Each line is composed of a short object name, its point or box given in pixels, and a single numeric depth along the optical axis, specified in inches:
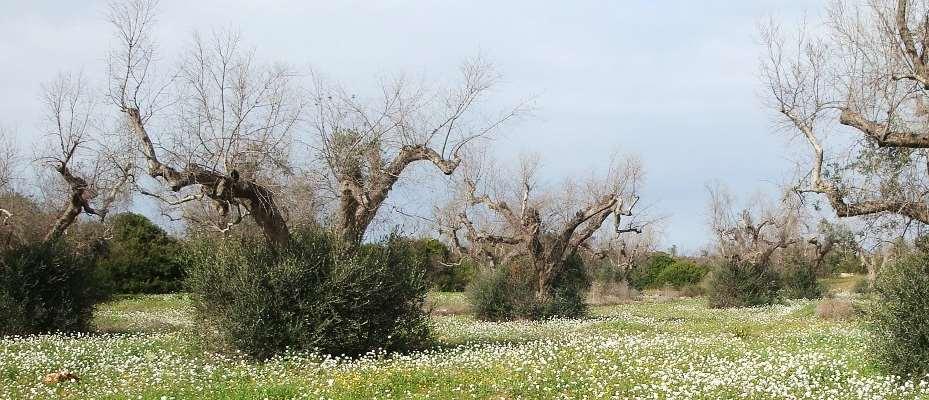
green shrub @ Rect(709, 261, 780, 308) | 1446.9
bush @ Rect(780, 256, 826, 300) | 1692.9
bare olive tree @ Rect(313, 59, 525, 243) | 652.1
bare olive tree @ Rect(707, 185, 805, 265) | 1701.5
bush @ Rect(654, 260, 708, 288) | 2322.8
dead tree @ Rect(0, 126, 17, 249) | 860.2
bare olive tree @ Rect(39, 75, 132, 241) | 823.7
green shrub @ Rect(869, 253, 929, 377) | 455.2
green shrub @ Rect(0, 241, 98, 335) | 757.3
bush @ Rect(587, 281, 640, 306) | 1712.2
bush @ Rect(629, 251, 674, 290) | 2377.8
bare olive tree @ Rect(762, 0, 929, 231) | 500.4
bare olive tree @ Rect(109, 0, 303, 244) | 559.0
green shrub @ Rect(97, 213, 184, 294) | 1547.7
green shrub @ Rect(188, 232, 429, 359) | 561.9
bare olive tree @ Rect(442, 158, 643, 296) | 1117.7
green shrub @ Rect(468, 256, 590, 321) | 1055.0
